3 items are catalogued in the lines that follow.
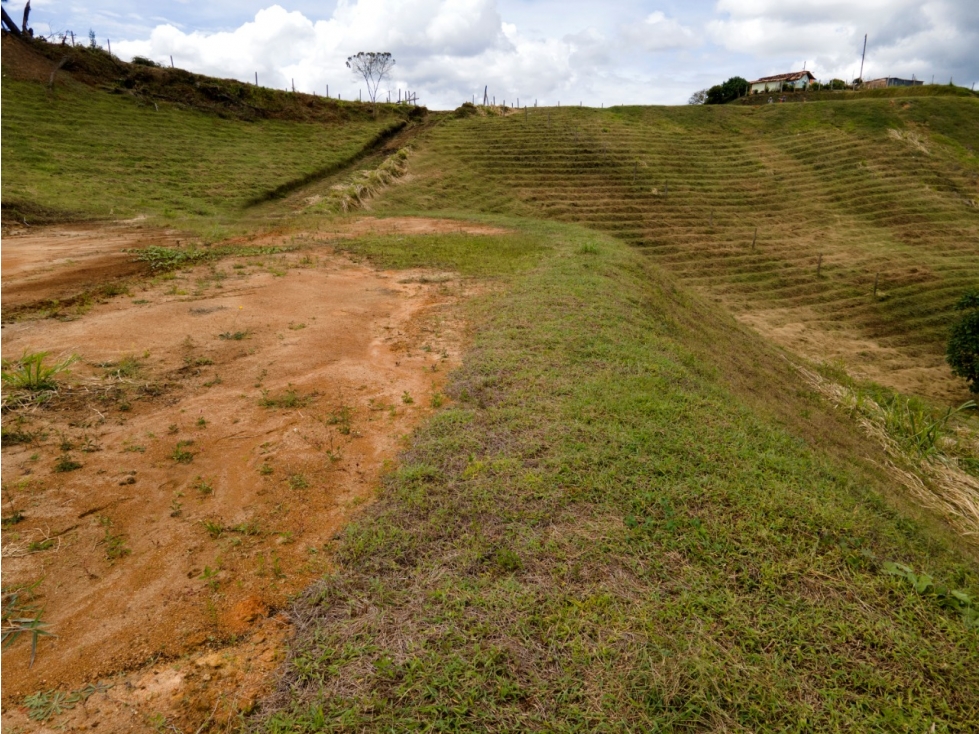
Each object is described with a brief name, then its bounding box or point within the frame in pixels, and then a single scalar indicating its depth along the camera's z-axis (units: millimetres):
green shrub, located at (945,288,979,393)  13117
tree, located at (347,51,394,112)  41406
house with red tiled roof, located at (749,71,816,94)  52125
